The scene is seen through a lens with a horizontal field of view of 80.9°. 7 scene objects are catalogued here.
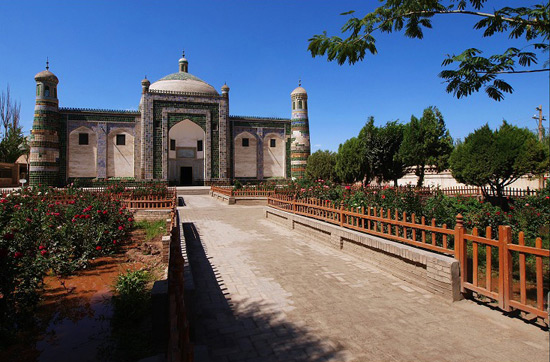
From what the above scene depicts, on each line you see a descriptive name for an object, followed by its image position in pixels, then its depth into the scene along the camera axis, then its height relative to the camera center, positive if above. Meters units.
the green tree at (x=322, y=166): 23.76 +1.15
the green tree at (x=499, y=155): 11.59 +0.89
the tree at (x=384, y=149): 19.23 +1.87
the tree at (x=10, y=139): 30.83 +4.44
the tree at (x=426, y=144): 18.27 +2.06
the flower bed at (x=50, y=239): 3.25 -0.95
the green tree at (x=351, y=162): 20.00 +1.15
